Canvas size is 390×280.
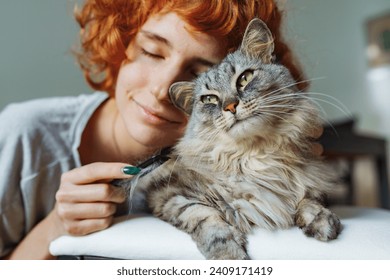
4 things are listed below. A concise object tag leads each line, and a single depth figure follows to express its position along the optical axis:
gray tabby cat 0.54
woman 0.61
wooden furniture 1.05
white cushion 0.51
